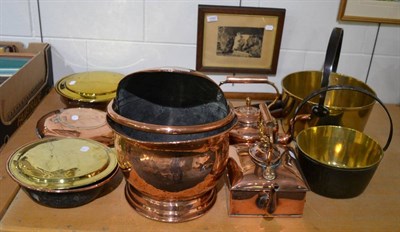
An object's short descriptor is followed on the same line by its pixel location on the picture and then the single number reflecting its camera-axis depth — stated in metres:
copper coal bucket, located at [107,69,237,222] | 0.73
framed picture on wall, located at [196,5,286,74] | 1.19
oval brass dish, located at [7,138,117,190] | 0.80
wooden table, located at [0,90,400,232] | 0.78
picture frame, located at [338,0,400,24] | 1.20
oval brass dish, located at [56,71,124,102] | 1.11
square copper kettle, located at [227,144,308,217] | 0.80
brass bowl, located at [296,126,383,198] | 0.84
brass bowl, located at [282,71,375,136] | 0.98
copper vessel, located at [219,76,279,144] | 0.95
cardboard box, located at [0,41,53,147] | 0.98
